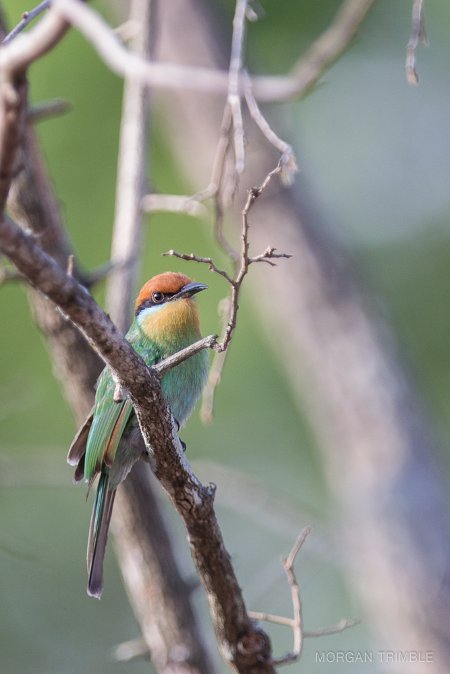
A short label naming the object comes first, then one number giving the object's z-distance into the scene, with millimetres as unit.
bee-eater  7457
